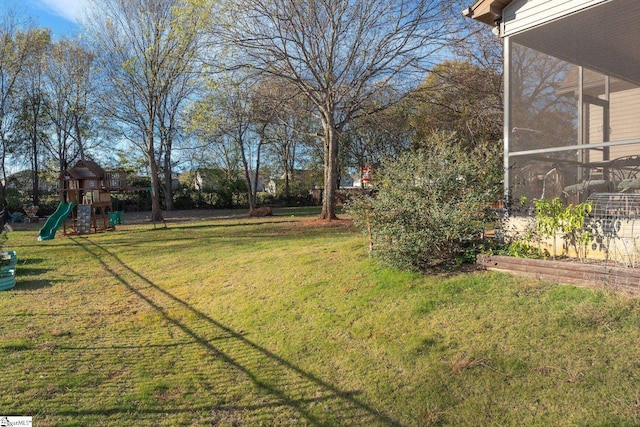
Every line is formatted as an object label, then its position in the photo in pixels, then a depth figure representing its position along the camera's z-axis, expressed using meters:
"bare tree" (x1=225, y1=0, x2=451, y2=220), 11.60
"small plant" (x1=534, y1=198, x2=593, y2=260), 4.93
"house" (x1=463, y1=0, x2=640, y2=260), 5.76
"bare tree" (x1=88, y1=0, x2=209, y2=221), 16.38
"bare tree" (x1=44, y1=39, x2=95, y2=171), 24.98
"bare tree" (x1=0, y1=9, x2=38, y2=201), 22.48
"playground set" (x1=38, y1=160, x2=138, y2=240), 15.66
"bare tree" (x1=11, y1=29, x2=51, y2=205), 24.39
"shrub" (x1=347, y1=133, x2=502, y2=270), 5.58
